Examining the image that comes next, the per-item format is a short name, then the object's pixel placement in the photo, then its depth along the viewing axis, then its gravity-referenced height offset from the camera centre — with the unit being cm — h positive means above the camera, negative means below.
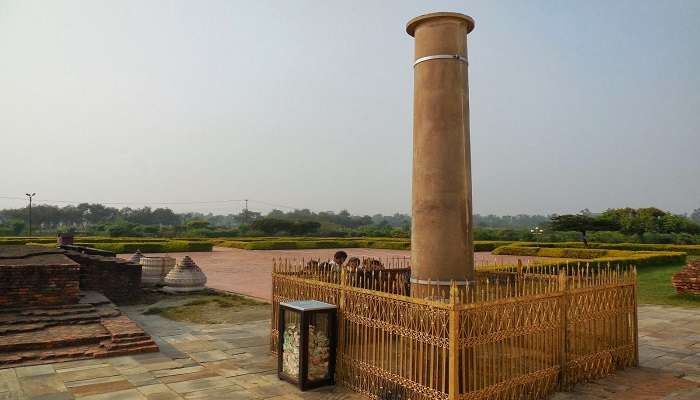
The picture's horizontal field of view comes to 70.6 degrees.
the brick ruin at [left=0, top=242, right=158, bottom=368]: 714 -155
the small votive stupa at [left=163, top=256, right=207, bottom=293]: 1368 -149
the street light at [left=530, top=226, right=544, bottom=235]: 4075 -29
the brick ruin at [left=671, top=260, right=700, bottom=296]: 1291 -140
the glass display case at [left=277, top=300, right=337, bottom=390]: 571 -141
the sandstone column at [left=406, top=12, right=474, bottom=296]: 609 +83
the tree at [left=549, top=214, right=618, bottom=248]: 3591 +28
